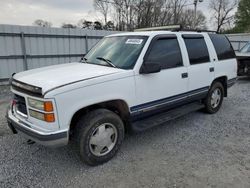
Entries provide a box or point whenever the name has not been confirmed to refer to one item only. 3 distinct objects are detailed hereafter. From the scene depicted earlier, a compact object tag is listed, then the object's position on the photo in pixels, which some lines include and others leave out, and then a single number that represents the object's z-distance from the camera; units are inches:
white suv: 106.4
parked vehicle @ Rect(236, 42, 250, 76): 367.9
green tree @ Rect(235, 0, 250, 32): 1606.8
